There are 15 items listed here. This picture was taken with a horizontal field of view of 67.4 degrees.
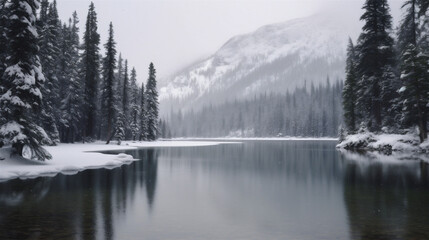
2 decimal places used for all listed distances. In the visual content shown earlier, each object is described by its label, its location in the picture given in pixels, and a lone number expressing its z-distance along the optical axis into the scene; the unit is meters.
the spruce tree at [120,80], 70.94
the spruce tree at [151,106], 74.44
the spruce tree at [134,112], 71.56
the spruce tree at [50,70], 42.75
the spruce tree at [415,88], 34.97
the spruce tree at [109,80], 54.62
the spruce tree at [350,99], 52.09
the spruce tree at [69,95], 50.91
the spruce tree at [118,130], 58.03
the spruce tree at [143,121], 72.81
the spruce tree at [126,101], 67.17
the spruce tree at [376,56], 41.56
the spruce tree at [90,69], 55.91
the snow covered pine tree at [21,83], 20.78
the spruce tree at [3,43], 22.62
